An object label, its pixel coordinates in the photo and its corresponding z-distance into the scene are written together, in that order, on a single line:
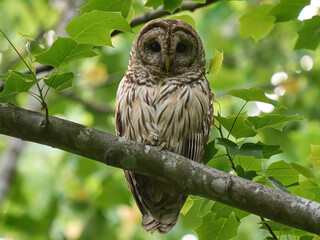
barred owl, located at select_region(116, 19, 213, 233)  7.10
